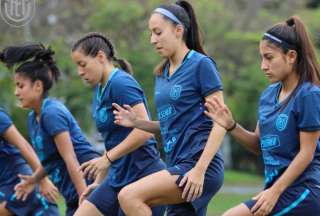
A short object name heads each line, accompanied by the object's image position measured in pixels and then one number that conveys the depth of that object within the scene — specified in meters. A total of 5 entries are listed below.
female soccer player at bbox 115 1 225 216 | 11.45
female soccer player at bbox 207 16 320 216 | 10.89
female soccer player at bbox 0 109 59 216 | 15.20
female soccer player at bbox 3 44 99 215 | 14.59
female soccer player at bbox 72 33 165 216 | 13.13
